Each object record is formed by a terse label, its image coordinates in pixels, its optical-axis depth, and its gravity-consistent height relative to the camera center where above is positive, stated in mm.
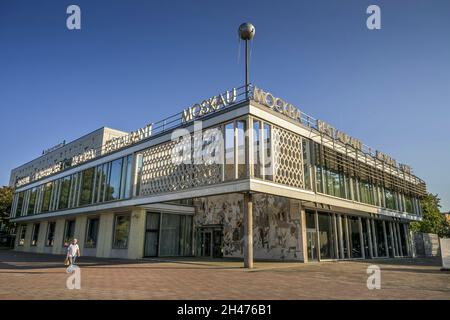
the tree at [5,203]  54094 +5720
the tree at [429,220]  52344 +3962
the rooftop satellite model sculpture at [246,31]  19328 +12455
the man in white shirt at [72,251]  17730 -667
